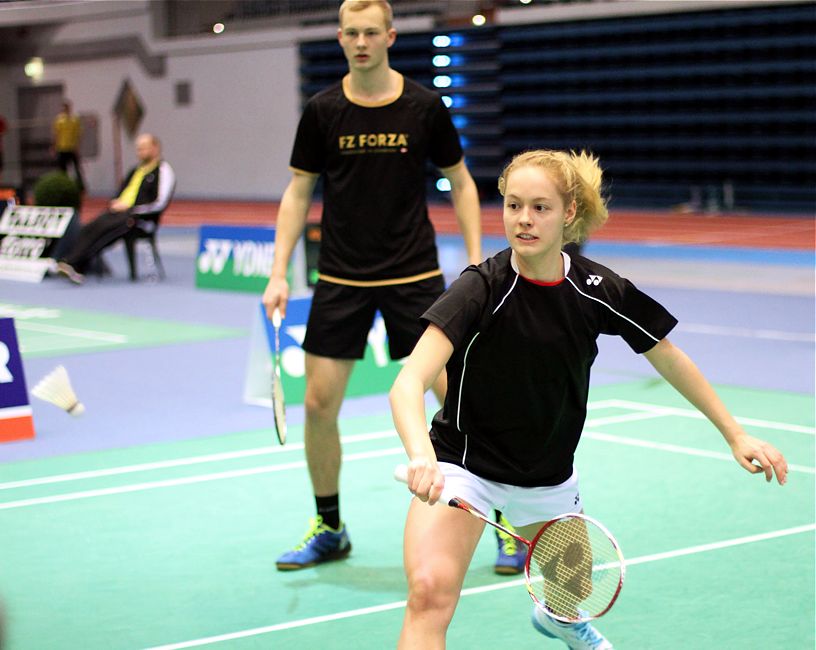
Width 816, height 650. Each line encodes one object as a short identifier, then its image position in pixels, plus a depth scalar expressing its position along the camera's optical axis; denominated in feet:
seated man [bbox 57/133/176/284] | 43.73
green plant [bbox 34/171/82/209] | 47.62
